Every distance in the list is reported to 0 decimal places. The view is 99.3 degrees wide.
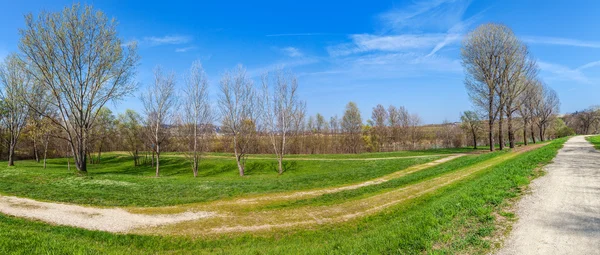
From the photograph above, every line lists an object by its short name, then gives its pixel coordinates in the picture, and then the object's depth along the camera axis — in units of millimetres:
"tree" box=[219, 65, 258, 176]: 29969
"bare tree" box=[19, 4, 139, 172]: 20969
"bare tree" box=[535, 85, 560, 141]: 50478
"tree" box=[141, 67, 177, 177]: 29281
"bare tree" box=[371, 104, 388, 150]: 66456
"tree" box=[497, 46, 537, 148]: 30312
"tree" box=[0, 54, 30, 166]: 31391
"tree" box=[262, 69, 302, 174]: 30062
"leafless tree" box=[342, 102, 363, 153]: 65750
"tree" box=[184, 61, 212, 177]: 30008
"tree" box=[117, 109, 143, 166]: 46634
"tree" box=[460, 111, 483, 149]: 54125
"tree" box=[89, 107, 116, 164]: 47541
